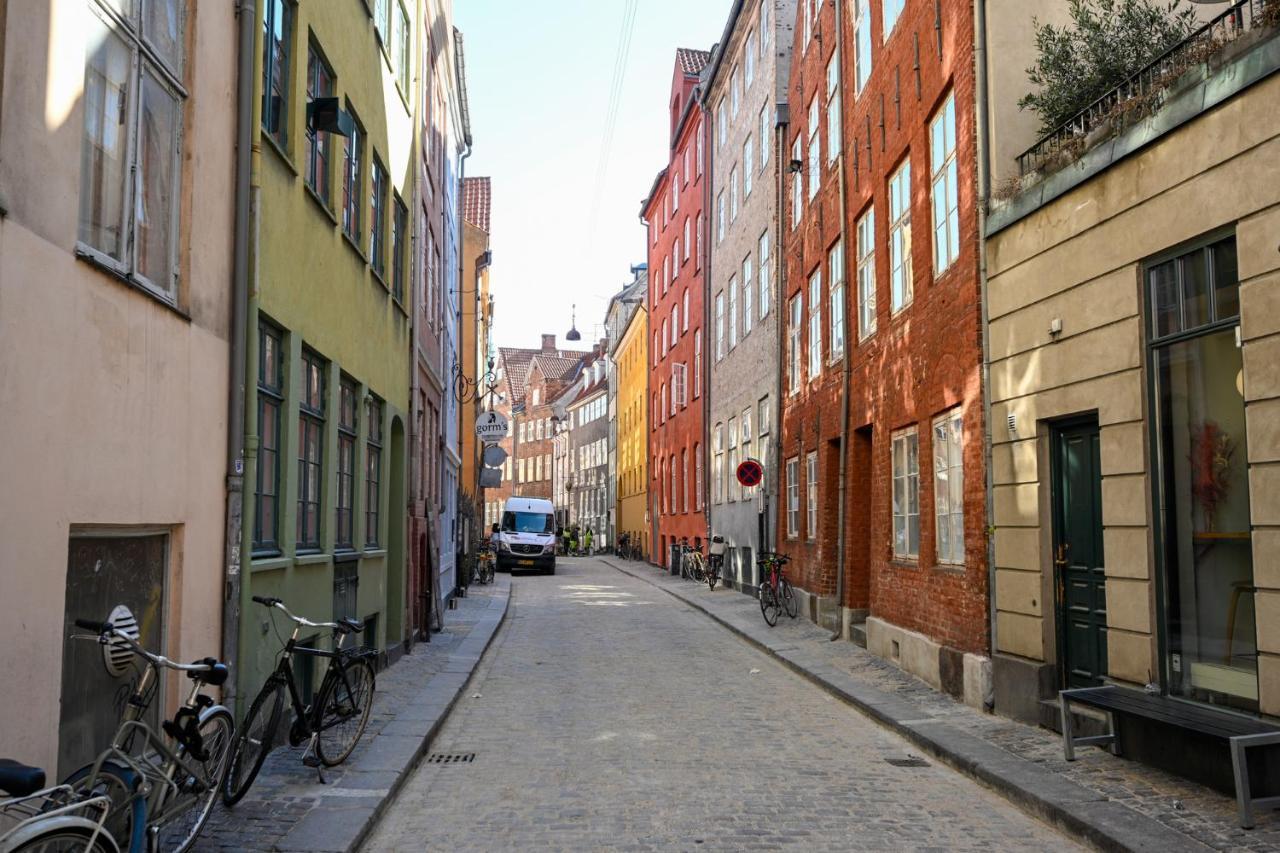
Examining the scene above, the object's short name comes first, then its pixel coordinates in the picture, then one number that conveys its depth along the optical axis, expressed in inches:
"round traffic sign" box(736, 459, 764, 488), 794.2
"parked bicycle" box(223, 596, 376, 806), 263.3
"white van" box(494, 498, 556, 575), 1587.1
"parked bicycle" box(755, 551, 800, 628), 731.4
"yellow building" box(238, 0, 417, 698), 328.2
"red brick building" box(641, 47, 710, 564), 1412.4
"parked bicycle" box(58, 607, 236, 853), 186.5
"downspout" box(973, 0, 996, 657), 400.2
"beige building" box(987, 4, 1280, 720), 257.1
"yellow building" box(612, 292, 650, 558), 1951.3
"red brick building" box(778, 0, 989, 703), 429.1
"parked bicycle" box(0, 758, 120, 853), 142.9
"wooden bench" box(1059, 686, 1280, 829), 233.8
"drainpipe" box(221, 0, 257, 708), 286.4
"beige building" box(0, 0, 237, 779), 179.0
